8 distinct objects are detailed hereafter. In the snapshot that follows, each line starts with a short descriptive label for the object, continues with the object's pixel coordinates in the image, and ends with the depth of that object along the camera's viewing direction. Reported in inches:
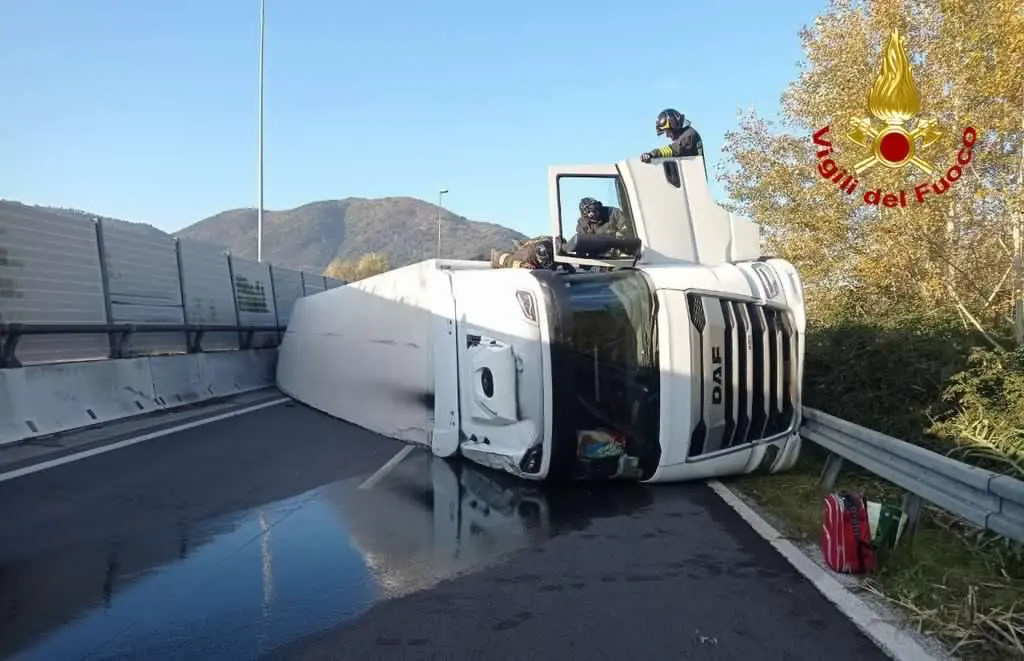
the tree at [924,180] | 406.3
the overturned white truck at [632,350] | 261.4
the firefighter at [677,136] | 323.9
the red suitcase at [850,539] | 180.4
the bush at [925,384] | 257.8
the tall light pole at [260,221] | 1111.0
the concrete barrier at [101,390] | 333.7
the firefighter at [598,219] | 315.9
